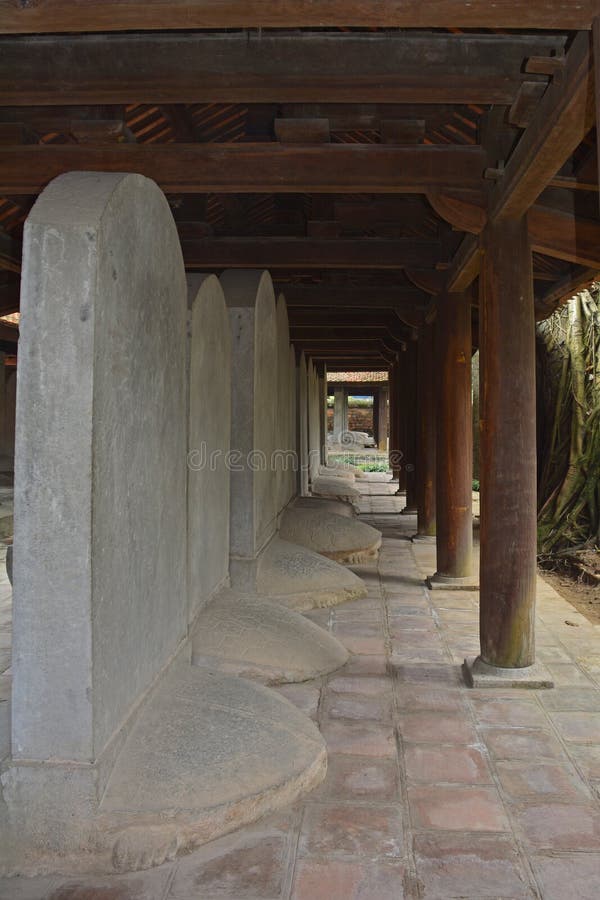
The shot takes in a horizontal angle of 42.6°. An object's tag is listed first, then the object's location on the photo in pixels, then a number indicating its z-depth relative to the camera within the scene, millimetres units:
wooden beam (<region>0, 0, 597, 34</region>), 2654
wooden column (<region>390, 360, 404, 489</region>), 16719
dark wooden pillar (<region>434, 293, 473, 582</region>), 7508
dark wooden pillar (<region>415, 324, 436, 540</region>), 10219
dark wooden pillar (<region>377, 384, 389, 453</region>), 33469
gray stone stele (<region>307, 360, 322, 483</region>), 15812
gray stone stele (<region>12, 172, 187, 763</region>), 2654
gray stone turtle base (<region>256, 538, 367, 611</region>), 6371
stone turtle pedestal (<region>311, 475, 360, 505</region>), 14375
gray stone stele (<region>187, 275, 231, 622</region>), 4438
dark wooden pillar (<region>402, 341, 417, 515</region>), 12406
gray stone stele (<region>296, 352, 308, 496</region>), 12664
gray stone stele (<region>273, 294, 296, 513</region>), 8406
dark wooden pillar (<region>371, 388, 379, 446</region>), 36662
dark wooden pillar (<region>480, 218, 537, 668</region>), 4711
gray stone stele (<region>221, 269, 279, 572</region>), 5938
